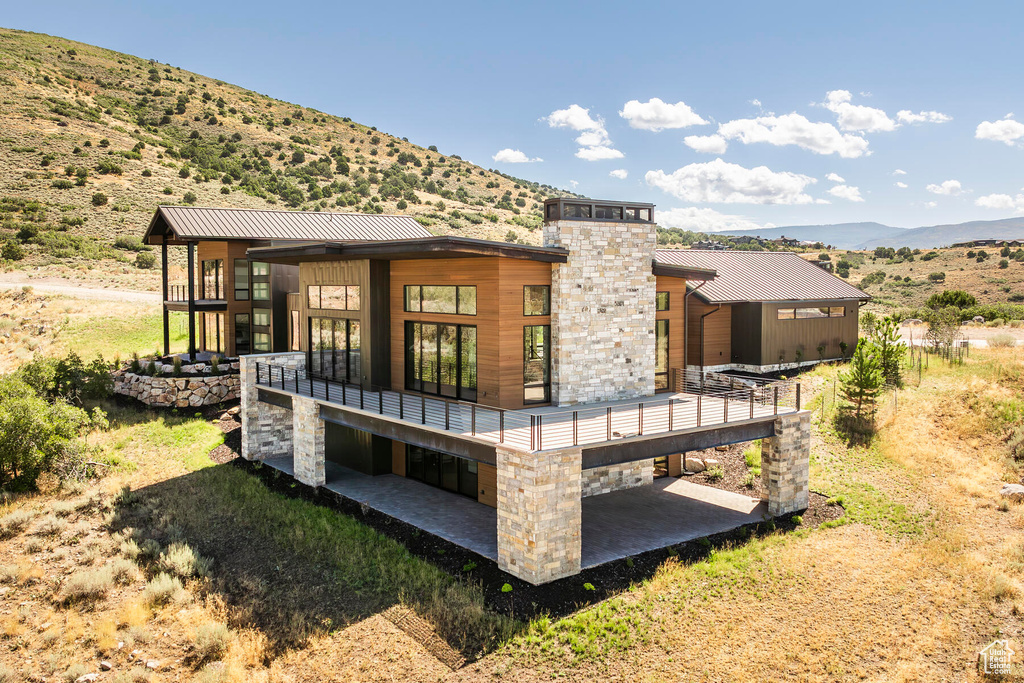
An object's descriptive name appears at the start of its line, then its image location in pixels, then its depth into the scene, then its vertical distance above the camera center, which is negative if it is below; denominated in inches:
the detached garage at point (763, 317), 891.4 -1.8
